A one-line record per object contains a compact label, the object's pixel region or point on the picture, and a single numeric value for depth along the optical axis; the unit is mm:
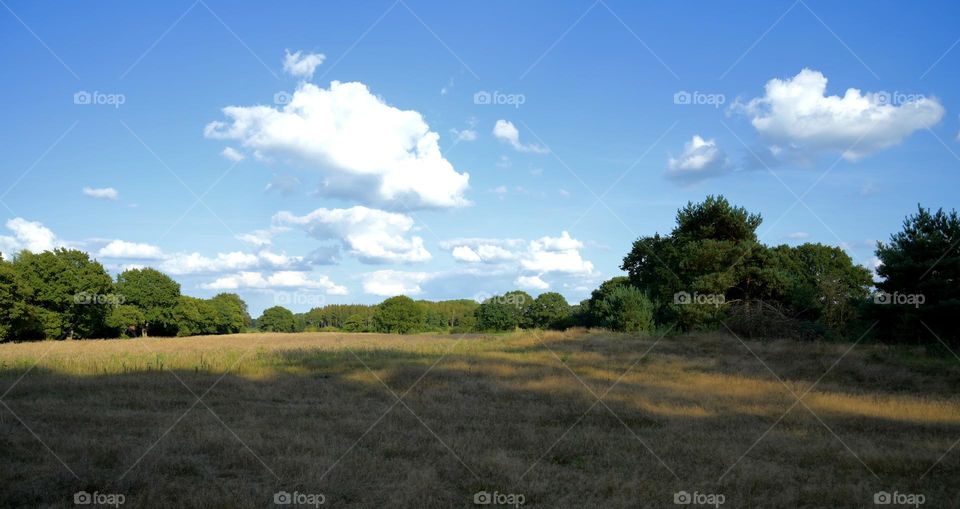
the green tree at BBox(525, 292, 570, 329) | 109000
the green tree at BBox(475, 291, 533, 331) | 111938
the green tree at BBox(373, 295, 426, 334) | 109750
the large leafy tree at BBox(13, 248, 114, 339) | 58781
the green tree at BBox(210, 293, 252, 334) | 109238
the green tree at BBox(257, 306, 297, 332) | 153750
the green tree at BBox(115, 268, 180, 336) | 76562
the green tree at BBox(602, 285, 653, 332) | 46406
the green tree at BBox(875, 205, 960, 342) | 26344
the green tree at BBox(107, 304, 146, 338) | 69375
